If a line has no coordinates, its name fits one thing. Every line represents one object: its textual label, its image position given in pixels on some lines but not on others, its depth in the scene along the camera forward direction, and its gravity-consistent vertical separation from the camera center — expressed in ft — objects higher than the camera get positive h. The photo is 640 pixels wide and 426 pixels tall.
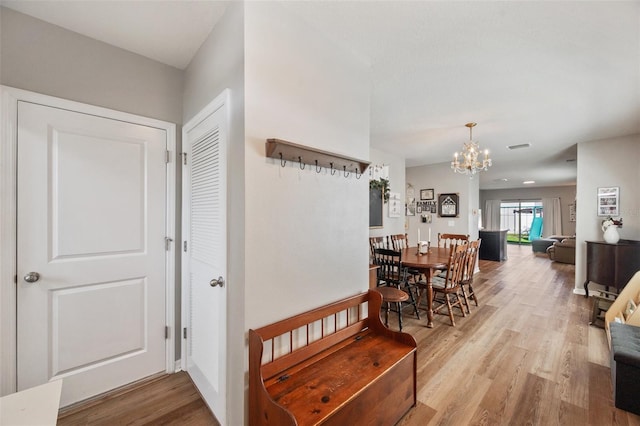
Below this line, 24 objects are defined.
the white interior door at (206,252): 5.31 -0.94
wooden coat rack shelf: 4.76 +1.12
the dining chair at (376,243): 12.08 -1.62
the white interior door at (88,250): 5.48 -0.90
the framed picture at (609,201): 13.19 +0.56
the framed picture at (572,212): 32.68 +0.00
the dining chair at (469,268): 11.73 -2.57
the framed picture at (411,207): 21.18 +0.39
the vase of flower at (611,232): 12.47 -0.94
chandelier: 11.45 +2.46
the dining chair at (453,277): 10.64 -2.71
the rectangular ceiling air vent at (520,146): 14.54 +3.73
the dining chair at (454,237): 15.43 -1.49
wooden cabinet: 11.89 -2.32
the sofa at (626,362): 5.87 -3.35
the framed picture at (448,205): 19.04 +0.50
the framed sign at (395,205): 16.67 +0.45
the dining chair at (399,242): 14.35 -1.72
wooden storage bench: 4.25 -3.03
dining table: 10.39 -2.08
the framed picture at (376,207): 14.70 +0.27
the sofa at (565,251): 22.91 -3.46
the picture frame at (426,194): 20.36 +1.39
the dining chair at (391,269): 10.89 -2.48
